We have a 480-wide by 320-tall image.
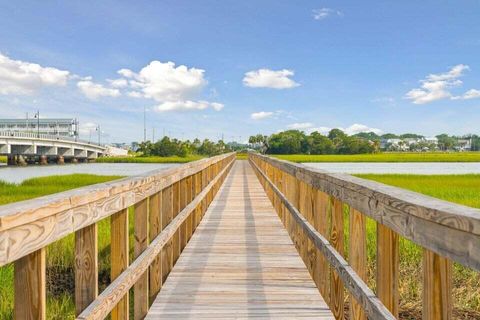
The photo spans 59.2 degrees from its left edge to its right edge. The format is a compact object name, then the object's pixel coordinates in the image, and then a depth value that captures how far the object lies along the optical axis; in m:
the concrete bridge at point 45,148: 65.44
